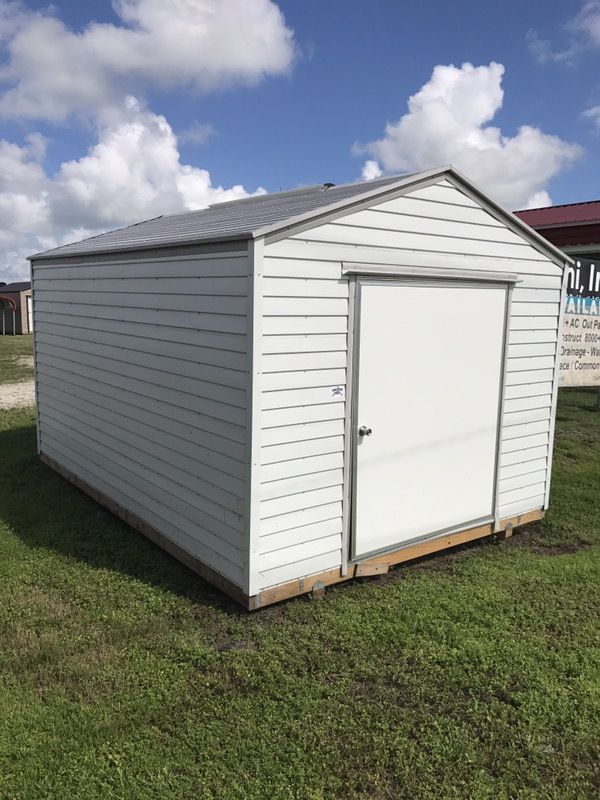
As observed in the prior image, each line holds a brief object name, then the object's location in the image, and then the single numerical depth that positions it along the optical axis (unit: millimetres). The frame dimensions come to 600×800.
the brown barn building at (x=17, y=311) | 39656
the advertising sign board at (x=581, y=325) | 7734
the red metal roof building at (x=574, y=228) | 13195
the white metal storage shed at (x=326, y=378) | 4371
